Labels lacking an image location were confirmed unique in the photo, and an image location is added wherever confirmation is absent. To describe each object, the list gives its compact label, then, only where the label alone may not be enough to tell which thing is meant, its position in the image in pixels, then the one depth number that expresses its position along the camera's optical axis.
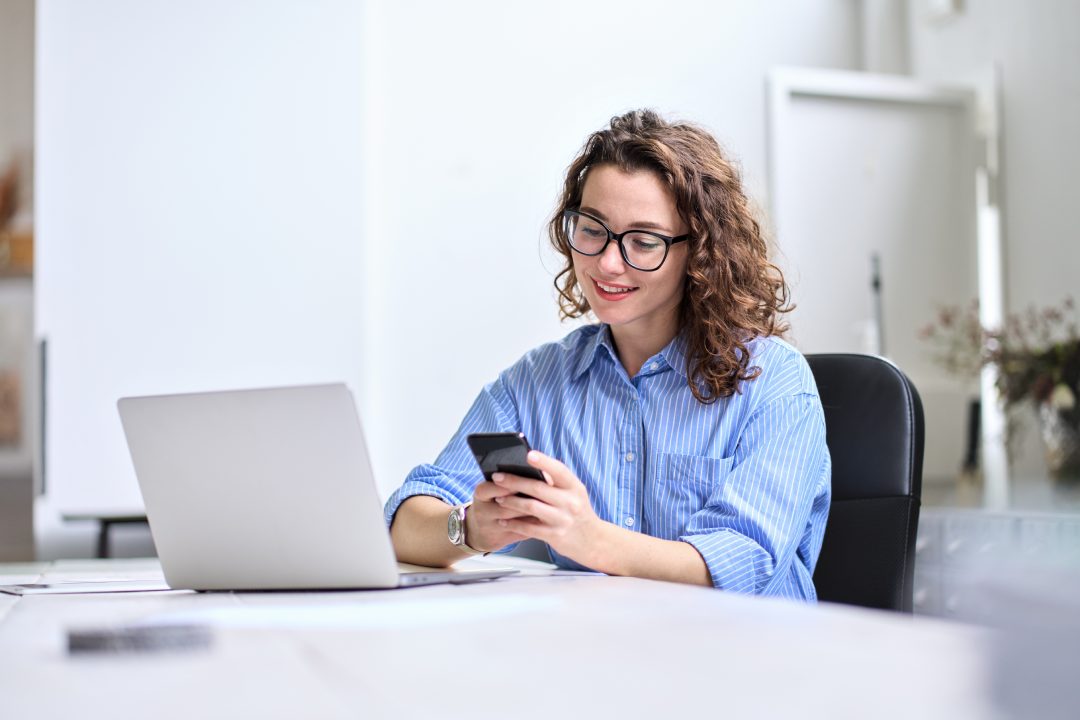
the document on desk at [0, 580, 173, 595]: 1.21
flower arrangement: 3.05
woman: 1.36
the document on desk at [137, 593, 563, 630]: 0.84
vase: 3.04
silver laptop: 1.05
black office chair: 1.42
